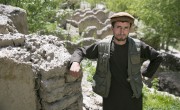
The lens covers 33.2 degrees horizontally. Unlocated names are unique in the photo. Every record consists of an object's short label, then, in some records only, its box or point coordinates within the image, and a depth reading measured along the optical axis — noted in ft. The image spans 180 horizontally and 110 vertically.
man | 12.67
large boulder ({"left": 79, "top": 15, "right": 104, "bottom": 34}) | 66.59
